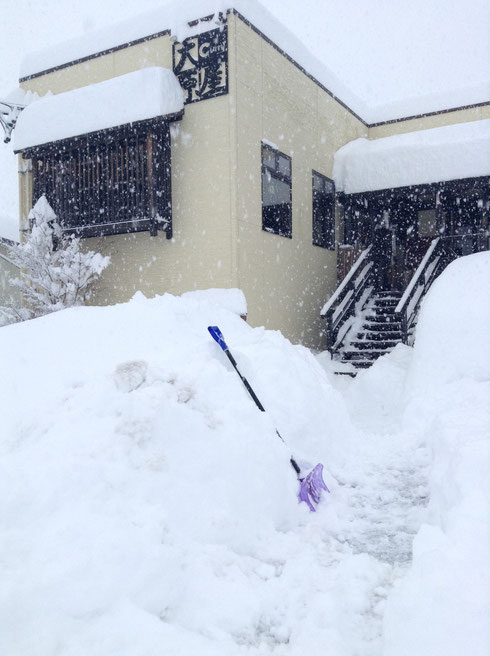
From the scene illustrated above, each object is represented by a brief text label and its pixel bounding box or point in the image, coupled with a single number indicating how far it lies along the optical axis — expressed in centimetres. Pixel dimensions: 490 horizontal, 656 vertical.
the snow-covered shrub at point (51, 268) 973
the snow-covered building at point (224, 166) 941
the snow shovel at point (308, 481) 413
